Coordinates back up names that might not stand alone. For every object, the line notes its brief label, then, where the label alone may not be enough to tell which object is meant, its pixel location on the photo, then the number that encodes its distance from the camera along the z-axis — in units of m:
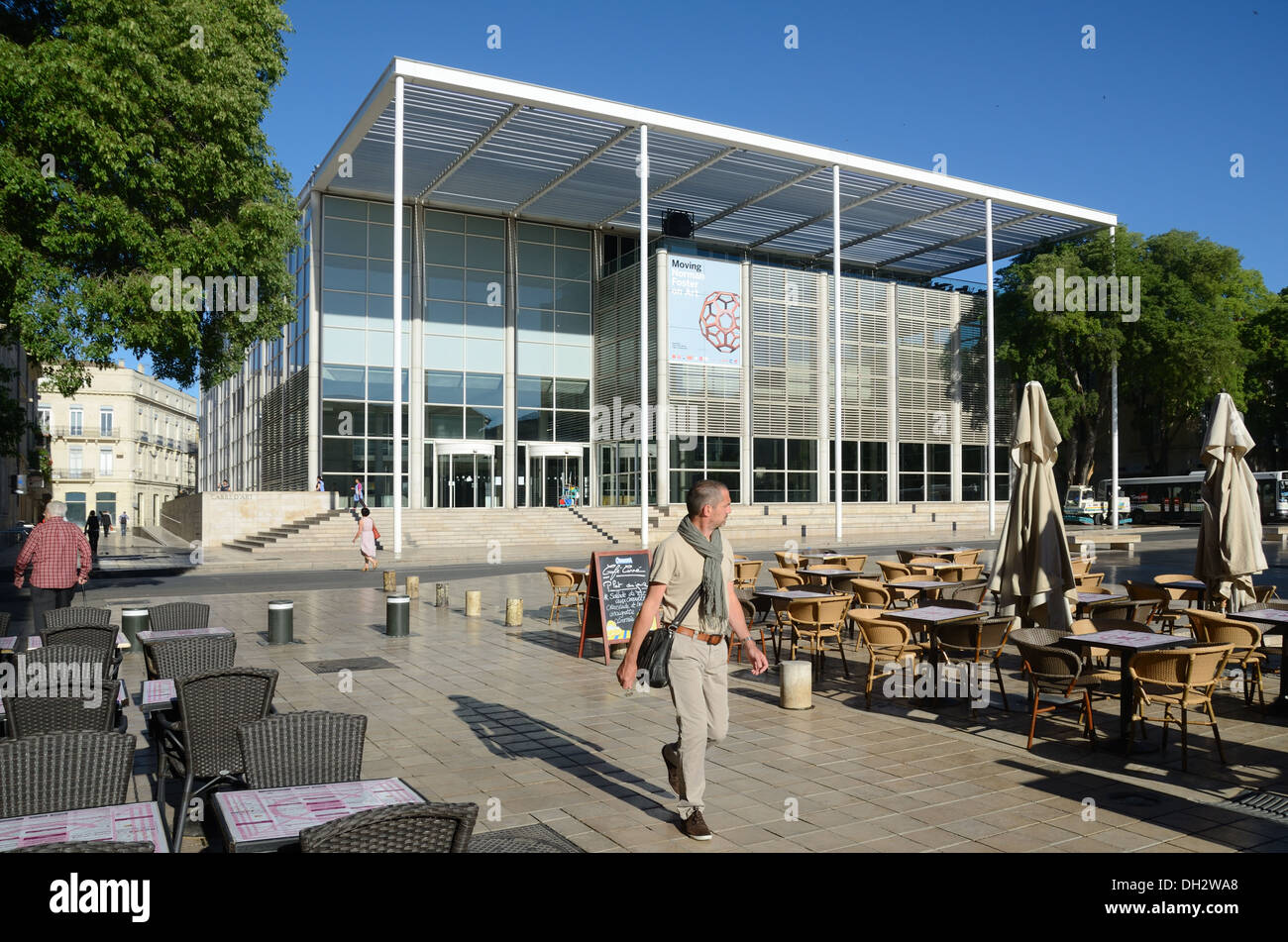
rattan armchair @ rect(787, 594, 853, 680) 9.76
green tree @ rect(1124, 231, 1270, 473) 42.84
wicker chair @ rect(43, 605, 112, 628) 7.96
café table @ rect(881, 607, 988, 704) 8.36
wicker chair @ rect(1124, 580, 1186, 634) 10.69
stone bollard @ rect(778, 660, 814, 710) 8.44
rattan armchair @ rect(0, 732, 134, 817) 3.72
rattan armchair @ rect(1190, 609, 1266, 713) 8.02
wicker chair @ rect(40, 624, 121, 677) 6.91
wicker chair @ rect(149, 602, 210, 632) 8.20
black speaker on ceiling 40.41
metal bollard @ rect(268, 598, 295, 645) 12.12
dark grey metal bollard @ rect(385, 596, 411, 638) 12.73
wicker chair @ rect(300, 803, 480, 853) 2.77
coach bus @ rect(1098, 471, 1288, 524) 46.03
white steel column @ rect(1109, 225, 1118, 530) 43.06
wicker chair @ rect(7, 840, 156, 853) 2.68
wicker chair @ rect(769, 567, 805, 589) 12.79
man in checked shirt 9.62
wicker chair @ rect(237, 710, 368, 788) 4.14
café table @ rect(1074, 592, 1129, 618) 10.27
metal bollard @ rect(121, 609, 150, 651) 10.92
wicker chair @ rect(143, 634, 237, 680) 6.40
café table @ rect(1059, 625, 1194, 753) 6.89
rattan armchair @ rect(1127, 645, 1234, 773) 6.62
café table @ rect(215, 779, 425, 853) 3.35
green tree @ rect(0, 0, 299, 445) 12.43
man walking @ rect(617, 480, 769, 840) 5.15
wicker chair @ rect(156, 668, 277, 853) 5.12
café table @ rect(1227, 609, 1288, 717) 7.76
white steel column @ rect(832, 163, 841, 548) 34.19
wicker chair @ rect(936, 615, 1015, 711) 8.35
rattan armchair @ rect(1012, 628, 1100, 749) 6.96
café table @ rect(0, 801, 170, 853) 3.32
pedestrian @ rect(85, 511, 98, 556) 30.61
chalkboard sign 10.97
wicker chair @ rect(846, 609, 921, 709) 8.51
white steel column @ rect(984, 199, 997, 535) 38.44
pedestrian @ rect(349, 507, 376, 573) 23.23
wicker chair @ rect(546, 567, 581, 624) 14.27
